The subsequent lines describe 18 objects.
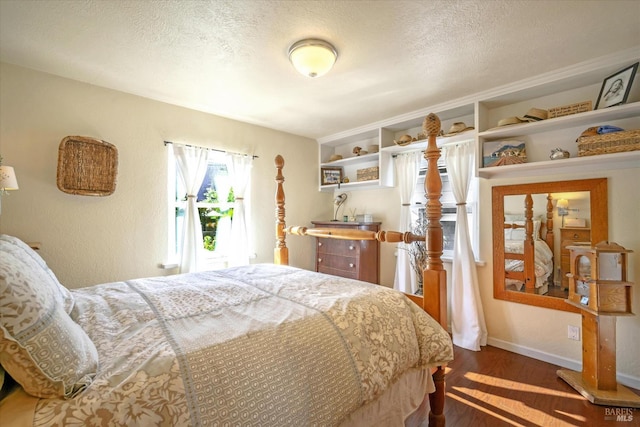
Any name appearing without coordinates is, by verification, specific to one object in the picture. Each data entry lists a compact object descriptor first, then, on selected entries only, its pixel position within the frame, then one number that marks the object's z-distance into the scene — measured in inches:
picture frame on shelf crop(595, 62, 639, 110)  77.3
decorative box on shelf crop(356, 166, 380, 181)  138.4
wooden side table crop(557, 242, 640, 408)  75.3
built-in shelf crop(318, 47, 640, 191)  82.1
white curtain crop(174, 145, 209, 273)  112.8
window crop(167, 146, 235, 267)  119.0
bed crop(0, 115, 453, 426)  27.6
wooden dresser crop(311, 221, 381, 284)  132.1
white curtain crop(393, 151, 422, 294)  127.7
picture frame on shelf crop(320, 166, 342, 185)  160.7
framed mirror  90.2
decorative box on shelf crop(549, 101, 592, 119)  88.0
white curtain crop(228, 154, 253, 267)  127.9
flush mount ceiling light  72.0
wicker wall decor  89.3
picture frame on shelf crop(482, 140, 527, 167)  98.8
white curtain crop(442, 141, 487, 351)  107.9
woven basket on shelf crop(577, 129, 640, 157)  76.4
